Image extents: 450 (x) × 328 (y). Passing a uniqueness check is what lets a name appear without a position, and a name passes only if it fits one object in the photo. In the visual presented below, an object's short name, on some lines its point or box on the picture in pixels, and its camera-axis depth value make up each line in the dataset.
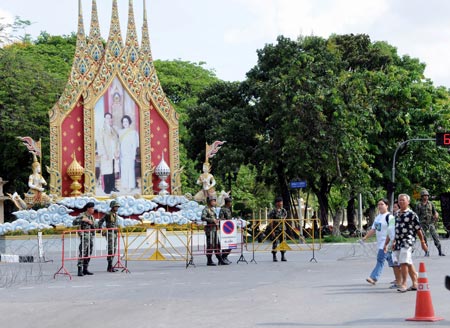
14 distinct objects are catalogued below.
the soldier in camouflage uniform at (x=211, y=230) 25.47
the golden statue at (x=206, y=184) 44.19
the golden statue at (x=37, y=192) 40.97
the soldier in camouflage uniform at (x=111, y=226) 23.56
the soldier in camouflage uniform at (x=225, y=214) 25.78
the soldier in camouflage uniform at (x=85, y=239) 22.42
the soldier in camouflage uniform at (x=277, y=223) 25.69
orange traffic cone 11.86
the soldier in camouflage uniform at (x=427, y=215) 27.38
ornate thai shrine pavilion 42.91
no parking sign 25.23
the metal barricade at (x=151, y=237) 36.04
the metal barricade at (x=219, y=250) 25.32
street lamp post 46.12
